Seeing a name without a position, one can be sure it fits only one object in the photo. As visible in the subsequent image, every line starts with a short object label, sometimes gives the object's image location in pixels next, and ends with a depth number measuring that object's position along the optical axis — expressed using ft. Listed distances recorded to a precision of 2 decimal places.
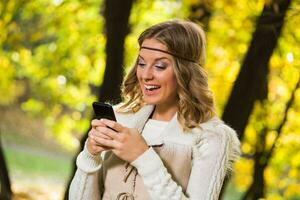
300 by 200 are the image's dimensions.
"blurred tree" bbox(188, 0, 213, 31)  29.24
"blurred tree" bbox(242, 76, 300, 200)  28.18
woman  11.02
